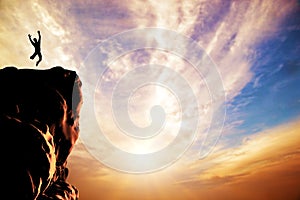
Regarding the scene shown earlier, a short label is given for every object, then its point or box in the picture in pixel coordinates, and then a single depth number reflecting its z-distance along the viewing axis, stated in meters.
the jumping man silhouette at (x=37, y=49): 18.09
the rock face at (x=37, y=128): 13.13
